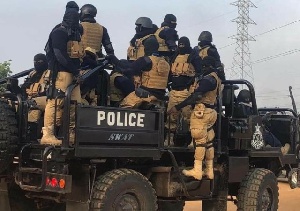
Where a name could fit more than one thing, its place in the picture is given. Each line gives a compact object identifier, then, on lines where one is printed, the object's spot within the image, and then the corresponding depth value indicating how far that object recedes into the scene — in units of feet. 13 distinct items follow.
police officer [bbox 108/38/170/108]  21.88
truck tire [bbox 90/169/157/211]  18.30
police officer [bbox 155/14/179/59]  25.72
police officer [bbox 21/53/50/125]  21.95
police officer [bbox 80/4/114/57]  23.65
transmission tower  158.40
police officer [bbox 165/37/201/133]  24.45
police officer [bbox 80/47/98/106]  21.68
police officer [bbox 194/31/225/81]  24.92
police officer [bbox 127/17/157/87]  24.77
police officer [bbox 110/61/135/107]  22.82
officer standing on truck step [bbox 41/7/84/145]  18.98
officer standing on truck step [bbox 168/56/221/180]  22.30
